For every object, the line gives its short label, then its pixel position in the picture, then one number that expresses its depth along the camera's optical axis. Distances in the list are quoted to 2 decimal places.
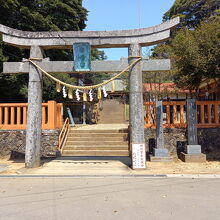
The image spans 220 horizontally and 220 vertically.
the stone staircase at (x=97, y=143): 10.68
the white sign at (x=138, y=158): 7.64
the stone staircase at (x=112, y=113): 22.67
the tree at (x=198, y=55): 9.02
